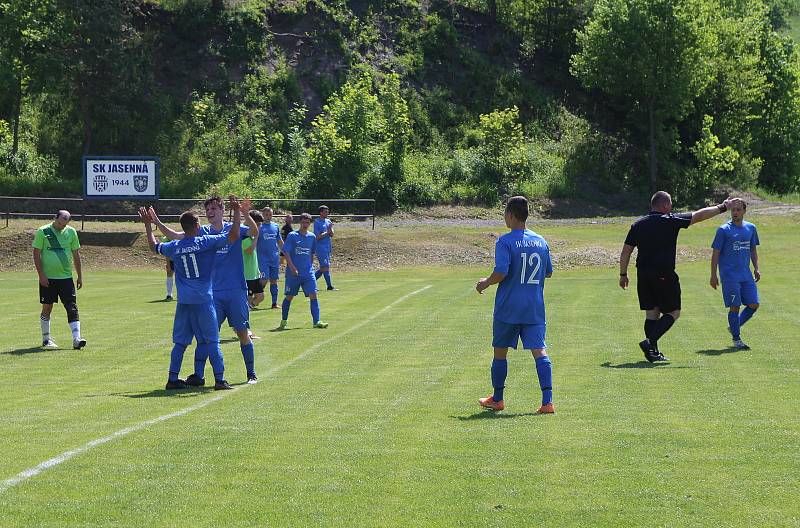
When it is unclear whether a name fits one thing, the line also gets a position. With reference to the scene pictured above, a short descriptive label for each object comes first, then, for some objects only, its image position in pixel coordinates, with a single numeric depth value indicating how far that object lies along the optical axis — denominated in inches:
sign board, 1876.2
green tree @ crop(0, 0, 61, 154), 2212.1
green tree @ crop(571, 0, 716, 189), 2522.1
